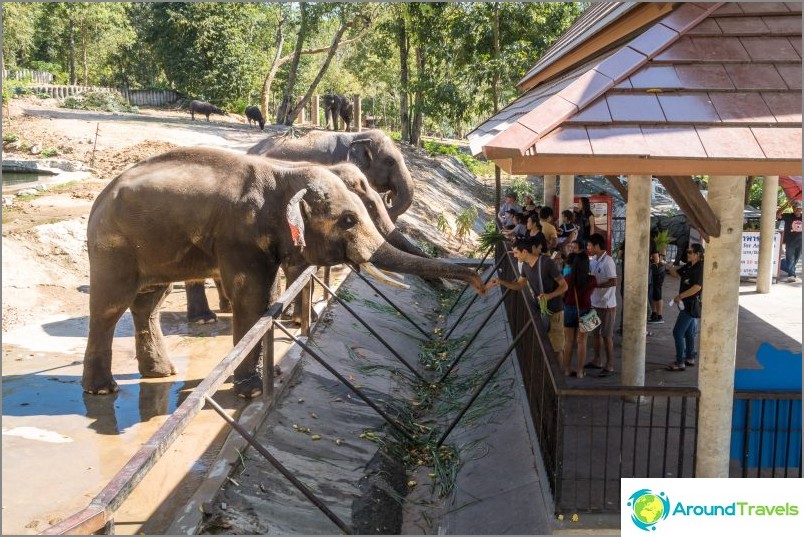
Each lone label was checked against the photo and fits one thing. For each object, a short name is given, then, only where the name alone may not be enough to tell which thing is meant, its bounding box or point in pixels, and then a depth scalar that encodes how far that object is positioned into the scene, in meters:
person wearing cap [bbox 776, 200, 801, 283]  16.19
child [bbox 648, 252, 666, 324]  12.17
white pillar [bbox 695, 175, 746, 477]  5.91
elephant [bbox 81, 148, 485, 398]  8.58
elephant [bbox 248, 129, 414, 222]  14.24
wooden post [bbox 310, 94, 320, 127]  40.57
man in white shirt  9.58
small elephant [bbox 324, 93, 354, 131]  33.31
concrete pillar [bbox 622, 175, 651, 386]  8.62
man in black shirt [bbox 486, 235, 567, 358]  9.21
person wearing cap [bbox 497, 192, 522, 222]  16.95
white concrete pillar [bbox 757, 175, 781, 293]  14.23
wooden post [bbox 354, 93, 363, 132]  35.89
